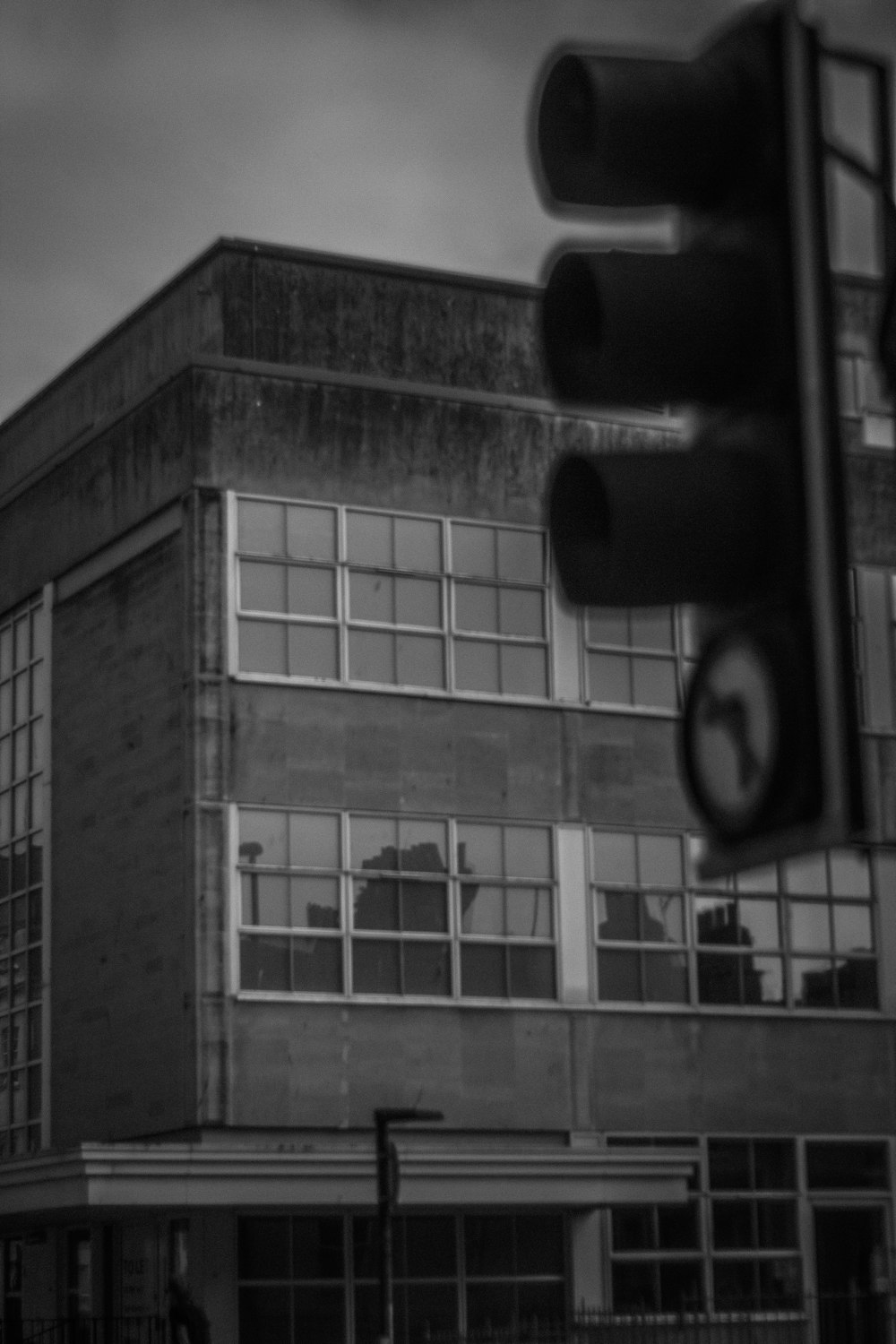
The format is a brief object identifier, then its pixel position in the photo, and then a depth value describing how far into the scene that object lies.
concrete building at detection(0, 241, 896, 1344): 29.86
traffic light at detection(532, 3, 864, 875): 2.73
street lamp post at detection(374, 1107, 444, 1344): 22.98
